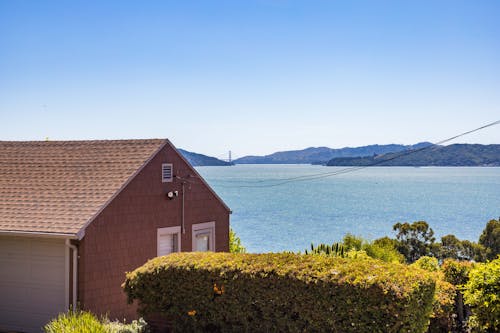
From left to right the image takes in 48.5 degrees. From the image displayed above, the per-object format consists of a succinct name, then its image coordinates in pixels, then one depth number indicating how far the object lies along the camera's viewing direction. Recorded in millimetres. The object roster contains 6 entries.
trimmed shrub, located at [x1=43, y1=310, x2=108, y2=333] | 9000
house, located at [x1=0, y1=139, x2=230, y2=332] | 12984
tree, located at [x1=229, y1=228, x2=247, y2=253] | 23141
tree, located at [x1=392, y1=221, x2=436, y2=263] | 42812
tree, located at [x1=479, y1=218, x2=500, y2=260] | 41156
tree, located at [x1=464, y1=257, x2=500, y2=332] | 8914
